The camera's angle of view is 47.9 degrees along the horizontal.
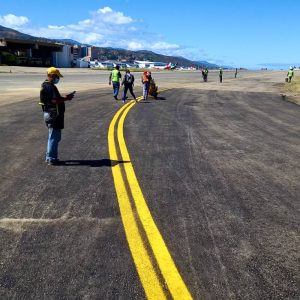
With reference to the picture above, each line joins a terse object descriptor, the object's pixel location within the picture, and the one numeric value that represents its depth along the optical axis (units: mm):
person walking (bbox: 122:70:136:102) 17488
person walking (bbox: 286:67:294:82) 41723
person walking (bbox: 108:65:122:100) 17963
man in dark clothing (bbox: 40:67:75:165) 6231
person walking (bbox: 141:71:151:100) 17756
